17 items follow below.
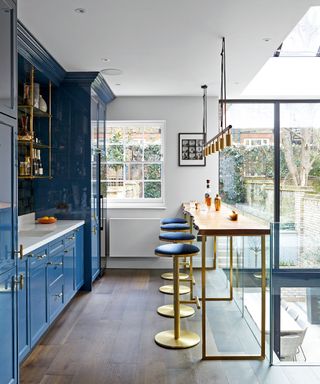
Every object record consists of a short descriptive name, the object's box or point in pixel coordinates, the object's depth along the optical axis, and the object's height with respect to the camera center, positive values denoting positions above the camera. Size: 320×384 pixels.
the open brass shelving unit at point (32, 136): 4.25 +0.53
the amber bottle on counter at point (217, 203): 5.11 -0.20
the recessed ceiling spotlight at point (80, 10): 3.21 +1.33
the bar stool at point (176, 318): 3.54 -1.11
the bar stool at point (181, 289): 4.04 -1.25
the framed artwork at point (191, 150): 6.54 +0.57
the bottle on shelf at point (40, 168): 4.77 +0.22
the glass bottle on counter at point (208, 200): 5.54 -0.17
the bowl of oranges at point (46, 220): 4.74 -0.36
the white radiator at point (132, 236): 6.48 -0.74
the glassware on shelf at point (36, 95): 4.42 +0.96
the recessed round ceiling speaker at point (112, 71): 4.92 +1.35
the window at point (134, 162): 6.70 +0.39
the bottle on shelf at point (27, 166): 4.37 +0.21
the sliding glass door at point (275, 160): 6.58 +0.42
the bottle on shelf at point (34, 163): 4.65 +0.27
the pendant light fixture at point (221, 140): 3.76 +0.46
